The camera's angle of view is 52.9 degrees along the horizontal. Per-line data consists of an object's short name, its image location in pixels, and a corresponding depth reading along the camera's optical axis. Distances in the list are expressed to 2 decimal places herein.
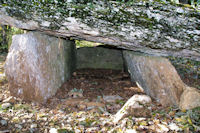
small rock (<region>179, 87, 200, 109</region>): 3.65
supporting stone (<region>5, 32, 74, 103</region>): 3.89
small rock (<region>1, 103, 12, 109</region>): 3.65
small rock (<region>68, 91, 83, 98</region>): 4.41
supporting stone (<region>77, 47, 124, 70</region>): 6.92
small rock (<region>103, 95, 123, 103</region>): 4.15
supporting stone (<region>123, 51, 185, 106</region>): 4.00
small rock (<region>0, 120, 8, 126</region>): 3.09
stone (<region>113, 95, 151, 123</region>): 3.24
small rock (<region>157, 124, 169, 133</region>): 2.92
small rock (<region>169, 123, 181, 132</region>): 2.96
